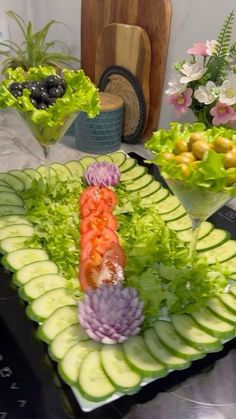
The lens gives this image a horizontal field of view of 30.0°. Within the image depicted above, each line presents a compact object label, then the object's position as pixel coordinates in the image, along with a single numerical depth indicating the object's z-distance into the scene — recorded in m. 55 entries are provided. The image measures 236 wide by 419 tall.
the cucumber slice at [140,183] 1.23
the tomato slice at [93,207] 1.03
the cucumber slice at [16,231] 0.98
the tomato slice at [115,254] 0.86
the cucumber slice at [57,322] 0.72
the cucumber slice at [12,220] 1.04
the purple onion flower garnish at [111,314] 0.71
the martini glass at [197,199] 0.67
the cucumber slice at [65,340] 0.70
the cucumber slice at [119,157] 1.36
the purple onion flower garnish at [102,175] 1.20
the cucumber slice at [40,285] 0.80
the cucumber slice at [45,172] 1.23
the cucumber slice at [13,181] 1.19
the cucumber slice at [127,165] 1.32
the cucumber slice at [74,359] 0.66
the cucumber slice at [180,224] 1.04
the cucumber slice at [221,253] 0.92
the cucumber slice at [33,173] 1.24
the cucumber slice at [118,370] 0.64
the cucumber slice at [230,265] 0.89
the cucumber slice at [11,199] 1.12
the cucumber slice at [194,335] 0.70
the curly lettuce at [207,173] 0.64
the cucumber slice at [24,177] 1.20
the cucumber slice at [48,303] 0.76
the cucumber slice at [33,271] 0.84
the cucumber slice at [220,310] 0.75
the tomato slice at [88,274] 0.83
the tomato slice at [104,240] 0.89
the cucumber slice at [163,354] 0.68
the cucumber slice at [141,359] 0.66
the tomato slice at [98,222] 0.97
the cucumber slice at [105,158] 1.36
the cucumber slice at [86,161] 1.33
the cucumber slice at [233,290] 0.80
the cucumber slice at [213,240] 0.95
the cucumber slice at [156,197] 1.15
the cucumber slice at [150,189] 1.20
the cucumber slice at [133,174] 1.28
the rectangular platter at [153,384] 0.66
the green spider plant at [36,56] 1.71
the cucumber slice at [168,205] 1.11
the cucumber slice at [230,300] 0.77
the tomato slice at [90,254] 0.86
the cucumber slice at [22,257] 0.89
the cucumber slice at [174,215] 1.07
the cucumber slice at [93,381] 0.63
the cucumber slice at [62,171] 1.27
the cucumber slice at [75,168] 1.30
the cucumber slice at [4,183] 1.19
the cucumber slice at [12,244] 0.93
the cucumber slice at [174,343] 0.69
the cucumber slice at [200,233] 0.98
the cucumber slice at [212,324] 0.72
